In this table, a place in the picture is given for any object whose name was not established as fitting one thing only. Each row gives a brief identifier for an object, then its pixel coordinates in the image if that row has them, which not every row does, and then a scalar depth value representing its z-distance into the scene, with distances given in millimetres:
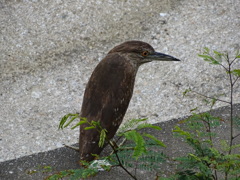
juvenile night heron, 9711
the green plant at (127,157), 5747
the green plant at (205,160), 6687
